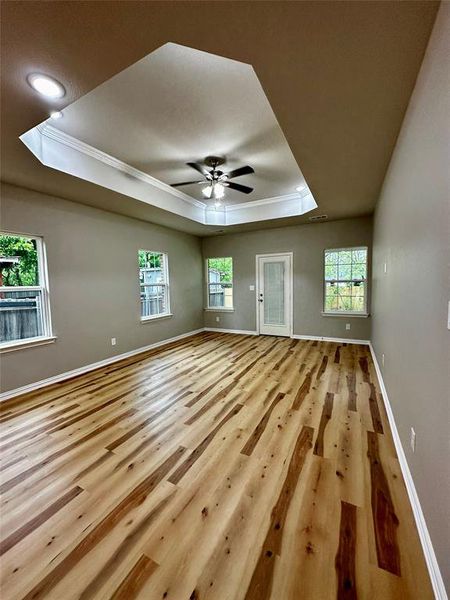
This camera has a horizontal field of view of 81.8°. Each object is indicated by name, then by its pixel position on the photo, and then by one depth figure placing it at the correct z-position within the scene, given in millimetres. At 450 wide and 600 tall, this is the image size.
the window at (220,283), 6812
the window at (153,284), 5309
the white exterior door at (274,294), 6055
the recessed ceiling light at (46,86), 1618
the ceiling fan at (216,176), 3334
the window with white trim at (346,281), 5316
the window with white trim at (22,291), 3238
